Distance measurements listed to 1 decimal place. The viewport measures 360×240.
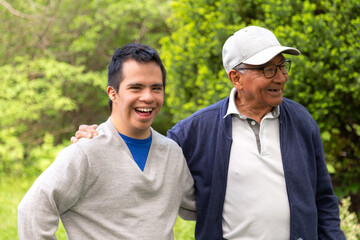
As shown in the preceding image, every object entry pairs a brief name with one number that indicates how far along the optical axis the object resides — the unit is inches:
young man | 76.4
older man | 85.2
